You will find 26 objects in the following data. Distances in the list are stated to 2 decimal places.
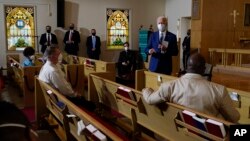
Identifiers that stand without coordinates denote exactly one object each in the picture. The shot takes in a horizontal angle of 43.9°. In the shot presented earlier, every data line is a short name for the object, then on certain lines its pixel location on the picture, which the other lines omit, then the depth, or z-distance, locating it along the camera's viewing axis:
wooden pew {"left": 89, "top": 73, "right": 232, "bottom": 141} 2.38
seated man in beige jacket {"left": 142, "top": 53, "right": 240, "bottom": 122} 2.18
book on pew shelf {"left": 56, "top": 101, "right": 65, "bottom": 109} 3.00
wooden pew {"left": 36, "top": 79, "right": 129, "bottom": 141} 1.99
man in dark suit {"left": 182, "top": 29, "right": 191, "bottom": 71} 10.29
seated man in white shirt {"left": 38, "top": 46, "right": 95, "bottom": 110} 3.73
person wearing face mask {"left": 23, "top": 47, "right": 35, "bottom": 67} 5.99
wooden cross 9.00
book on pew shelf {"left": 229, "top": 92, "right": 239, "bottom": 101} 2.84
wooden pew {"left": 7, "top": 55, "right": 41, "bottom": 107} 5.60
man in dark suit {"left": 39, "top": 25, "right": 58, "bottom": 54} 10.23
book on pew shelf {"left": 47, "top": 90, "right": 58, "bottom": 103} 3.28
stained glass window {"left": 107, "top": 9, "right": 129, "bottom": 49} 11.52
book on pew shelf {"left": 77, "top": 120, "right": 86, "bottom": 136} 2.17
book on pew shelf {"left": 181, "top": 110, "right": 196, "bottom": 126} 2.16
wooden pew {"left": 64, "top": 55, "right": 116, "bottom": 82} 5.60
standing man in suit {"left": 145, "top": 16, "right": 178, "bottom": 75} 4.32
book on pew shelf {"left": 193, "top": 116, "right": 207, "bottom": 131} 2.06
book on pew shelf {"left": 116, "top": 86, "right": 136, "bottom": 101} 3.08
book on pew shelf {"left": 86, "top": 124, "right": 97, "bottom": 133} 1.98
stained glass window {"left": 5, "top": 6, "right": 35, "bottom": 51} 10.16
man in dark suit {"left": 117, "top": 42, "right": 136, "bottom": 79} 8.83
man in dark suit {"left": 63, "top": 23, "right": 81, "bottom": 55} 10.54
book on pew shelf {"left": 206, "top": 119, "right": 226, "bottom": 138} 1.93
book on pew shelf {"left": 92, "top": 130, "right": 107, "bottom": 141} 1.81
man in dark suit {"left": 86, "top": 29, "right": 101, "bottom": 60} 10.81
